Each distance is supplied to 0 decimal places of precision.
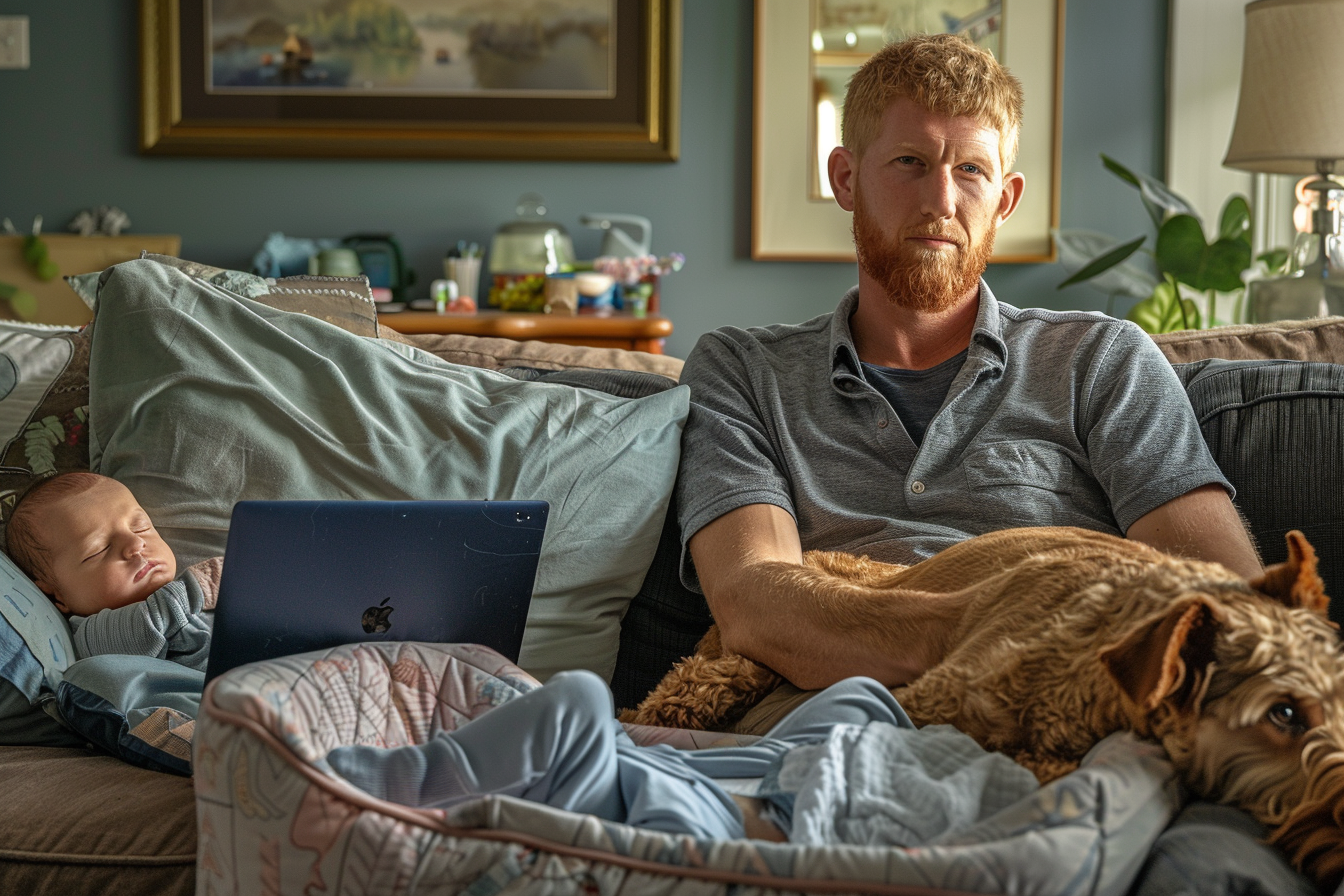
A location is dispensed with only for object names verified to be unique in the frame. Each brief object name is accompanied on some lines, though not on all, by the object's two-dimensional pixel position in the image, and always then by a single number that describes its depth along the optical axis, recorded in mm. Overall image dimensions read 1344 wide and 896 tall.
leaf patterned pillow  1479
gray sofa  1017
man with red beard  1328
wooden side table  2920
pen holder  3238
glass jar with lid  3166
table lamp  2664
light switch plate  3314
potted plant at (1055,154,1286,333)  2971
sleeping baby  1297
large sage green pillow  1423
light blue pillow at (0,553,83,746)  1205
